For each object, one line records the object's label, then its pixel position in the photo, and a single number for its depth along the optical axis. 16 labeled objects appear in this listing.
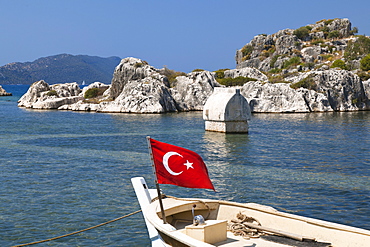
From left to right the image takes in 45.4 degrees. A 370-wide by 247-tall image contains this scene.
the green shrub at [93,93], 110.95
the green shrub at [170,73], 103.65
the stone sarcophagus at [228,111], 48.97
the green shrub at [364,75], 95.91
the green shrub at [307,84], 84.00
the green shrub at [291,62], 135.86
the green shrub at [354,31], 160.82
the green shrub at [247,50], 170.00
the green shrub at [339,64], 113.00
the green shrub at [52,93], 110.38
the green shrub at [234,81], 105.07
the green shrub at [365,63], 107.62
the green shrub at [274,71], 132.99
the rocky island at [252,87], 81.19
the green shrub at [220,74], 121.25
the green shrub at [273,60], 146.99
